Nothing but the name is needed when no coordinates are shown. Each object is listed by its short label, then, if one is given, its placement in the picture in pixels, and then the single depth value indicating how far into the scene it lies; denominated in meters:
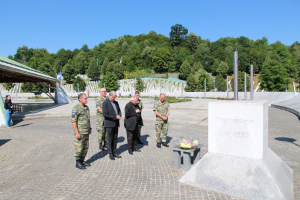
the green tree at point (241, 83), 61.87
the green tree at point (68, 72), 88.75
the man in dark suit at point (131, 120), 6.39
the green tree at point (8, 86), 63.81
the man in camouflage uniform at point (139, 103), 7.16
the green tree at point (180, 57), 93.25
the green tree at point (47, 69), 77.19
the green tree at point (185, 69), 83.38
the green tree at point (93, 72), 89.19
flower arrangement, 5.12
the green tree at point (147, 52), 101.93
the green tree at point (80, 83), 77.18
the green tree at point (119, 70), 82.44
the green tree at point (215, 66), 90.43
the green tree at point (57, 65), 102.19
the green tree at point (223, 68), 85.81
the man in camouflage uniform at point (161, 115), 6.92
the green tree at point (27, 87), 66.28
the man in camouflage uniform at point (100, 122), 6.89
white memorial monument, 3.77
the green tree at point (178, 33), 110.00
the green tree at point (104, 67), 97.50
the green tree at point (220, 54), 98.50
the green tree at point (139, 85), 58.37
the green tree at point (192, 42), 106.12
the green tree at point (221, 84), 64.64
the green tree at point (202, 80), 63.62
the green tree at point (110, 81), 68.00
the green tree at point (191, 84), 63.66
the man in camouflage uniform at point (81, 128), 4.97
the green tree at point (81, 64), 100.32
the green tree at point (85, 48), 139.34
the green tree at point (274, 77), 55.41
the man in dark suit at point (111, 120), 5.89
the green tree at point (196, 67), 83.12
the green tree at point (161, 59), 88.32
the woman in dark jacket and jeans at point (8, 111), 11.31
